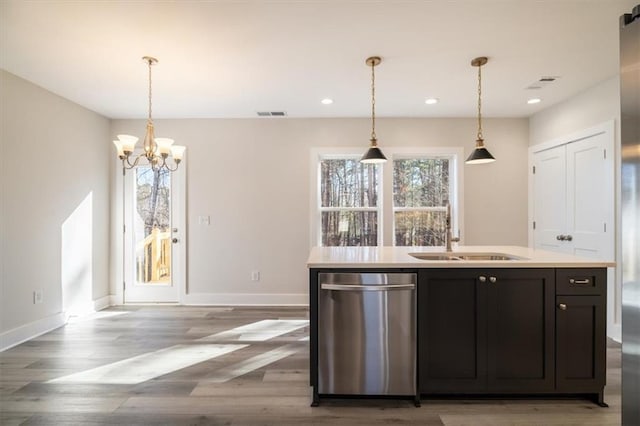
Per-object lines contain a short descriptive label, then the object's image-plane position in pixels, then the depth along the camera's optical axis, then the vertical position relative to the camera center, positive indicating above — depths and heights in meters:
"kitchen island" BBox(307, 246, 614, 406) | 2.11 -0.74
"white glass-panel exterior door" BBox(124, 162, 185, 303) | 4.64 -0.33
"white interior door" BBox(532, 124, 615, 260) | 3.37 +0.18
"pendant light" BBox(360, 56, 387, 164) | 2.86 +0.52
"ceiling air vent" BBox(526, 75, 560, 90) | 3.29 +1.36
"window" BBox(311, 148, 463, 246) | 4.74 +0.19
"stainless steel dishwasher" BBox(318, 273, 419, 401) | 2.11 -0.78
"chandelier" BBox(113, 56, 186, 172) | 2.74 +0.59
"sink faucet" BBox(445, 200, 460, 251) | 2.81 -0.18
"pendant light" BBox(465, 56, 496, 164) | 2.76 +0.51
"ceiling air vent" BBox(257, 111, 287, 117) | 4.35 +1.34
